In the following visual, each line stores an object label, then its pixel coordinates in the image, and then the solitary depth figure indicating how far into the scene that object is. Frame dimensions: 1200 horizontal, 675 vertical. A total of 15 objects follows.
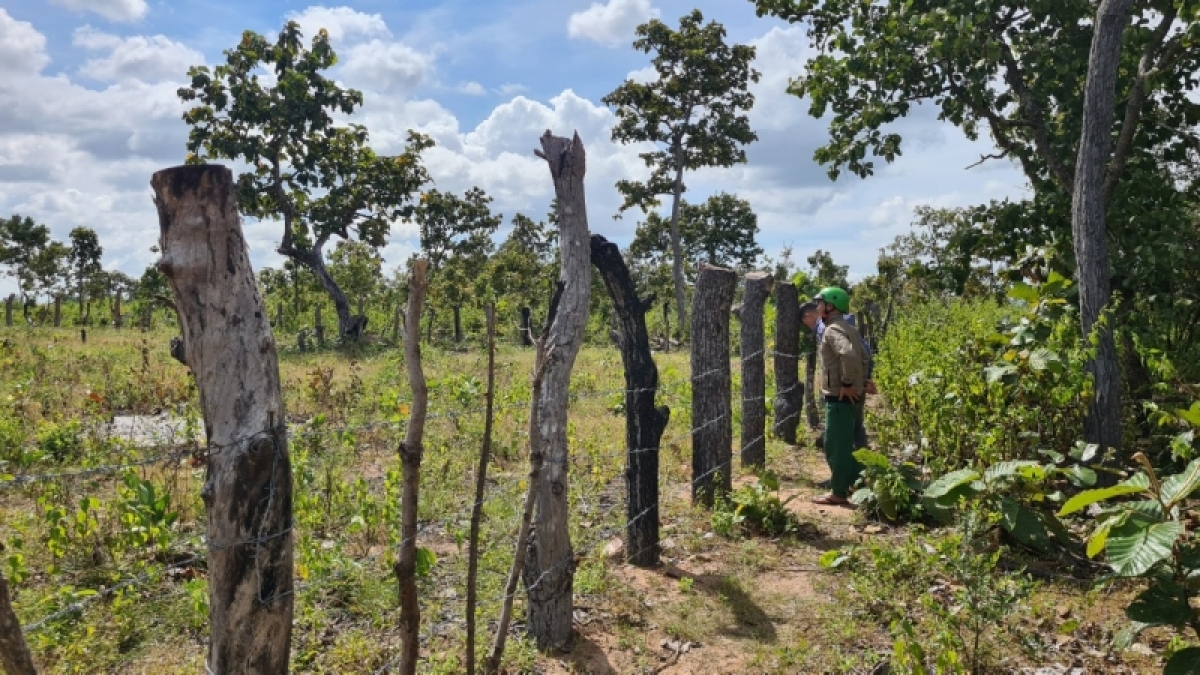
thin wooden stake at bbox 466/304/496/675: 2.19
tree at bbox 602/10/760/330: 26.58
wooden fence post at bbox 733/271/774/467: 7.27
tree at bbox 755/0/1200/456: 6.75
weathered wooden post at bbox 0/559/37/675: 2.03
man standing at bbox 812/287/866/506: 6.13
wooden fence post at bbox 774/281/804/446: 8.59
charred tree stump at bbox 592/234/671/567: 4.74
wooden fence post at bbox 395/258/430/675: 1.99
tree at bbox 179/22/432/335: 23.11
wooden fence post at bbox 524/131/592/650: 3.82
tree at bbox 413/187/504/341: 34.72
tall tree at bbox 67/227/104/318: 36.44
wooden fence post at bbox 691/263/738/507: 5.96
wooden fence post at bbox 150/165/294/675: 2.36
